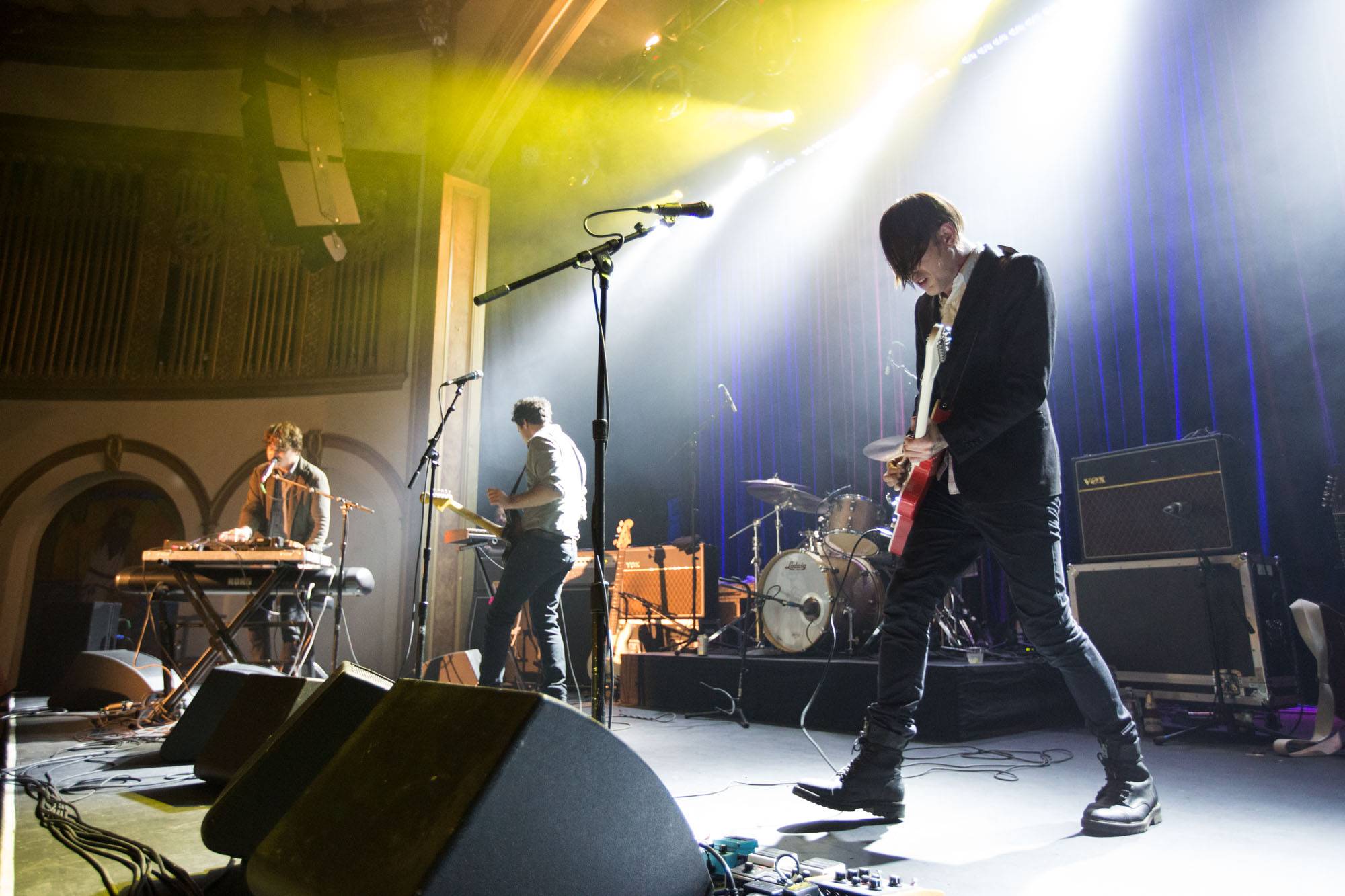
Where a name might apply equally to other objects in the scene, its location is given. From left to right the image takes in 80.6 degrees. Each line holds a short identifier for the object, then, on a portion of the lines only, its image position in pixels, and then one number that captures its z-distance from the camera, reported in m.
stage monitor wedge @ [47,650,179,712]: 4.64
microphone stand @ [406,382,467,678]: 3.98
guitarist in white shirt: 3.74
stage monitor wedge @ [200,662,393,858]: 1.57
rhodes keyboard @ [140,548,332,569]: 4.03
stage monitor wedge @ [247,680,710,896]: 0.99
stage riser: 3.61
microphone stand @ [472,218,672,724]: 2.22
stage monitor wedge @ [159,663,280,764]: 2.82
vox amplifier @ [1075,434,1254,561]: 3.82
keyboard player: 4.97
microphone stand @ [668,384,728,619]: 5.88
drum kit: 4.66
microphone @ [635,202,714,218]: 2.66
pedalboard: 1.38
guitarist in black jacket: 2.05
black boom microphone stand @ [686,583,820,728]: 4.43
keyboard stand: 4.14
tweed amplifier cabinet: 6.45
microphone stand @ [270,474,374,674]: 4.32
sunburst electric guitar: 6.80
